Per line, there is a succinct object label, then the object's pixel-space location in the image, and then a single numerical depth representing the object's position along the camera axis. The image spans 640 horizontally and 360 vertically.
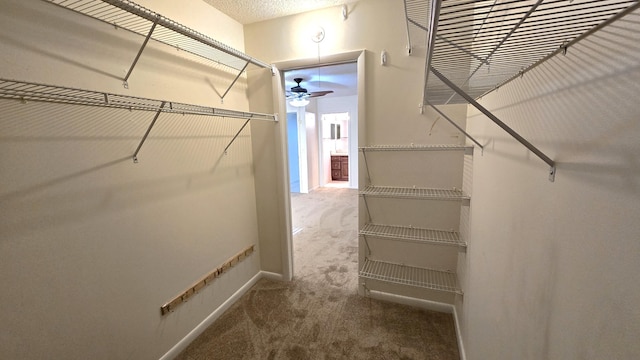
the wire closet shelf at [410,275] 1.95
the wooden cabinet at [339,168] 7.78
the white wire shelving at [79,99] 0.95
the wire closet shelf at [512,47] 0.45
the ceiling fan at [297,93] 3.90
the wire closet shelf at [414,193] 1.84
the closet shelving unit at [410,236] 1.88
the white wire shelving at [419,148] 1.83
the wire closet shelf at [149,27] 1.07
